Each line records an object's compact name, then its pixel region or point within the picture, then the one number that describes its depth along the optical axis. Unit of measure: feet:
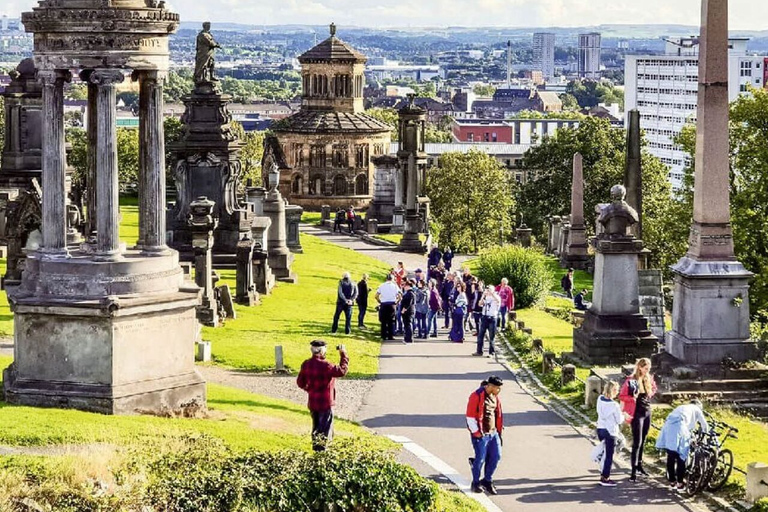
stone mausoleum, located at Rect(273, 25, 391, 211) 293.23
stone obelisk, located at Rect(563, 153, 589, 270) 177.78
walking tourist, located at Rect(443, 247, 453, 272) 157.36
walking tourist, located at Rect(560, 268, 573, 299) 149.71
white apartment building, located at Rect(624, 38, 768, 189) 618.03
